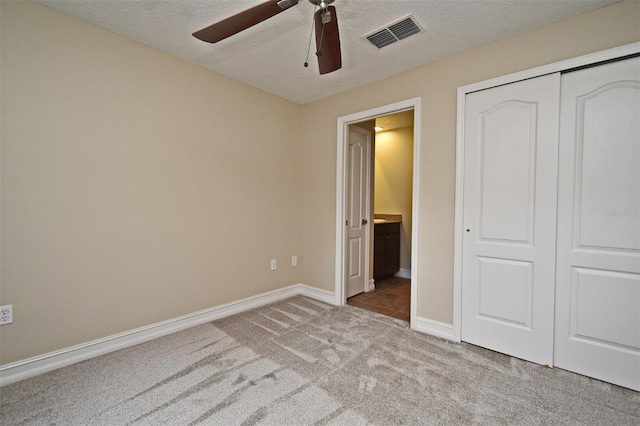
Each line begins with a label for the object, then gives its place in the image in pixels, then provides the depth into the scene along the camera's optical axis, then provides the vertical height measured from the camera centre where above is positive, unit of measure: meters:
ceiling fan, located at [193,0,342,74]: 1.44 +0.99
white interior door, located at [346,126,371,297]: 3.61 -0.09
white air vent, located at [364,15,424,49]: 2.08 +1.34
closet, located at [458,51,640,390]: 1.86 -0.12
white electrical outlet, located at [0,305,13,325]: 1.84 -0.73
